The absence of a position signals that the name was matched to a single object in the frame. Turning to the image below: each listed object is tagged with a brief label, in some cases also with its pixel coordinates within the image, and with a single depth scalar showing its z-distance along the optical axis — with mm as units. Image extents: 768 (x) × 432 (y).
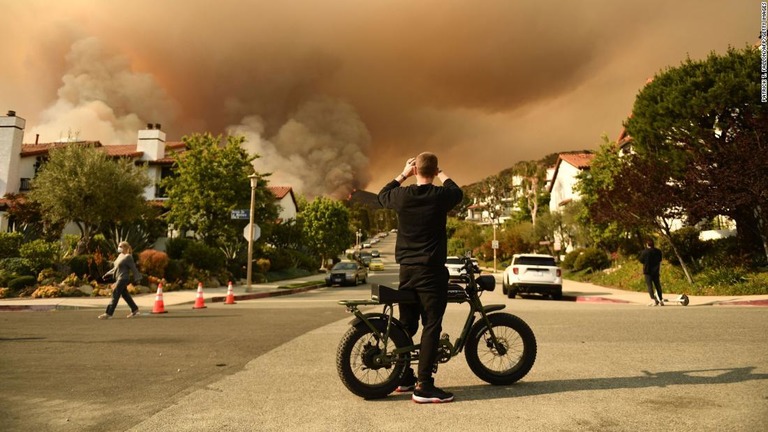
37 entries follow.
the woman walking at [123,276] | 11133
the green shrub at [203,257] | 23875
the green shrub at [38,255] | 18188
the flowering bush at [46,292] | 16203
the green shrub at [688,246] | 20266
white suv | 17703
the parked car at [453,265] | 24188
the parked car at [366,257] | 67312
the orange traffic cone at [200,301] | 14286
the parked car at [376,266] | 60650
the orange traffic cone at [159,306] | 12539
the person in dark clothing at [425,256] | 4262
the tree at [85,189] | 20625
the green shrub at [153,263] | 20500
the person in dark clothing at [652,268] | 14164
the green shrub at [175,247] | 24609
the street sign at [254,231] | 22105
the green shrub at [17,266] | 17594
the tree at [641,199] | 17630
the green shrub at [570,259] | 34781
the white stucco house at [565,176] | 50375
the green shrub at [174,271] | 21344
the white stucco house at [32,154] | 32406
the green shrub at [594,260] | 32156
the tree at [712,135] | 15727
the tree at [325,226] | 55500
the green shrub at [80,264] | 18797
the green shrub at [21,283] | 16531
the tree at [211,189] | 26344
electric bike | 4391
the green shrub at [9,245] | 18969
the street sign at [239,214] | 21562
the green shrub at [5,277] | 16766
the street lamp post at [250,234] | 21391
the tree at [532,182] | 58459
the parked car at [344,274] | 29422
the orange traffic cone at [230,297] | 15852
